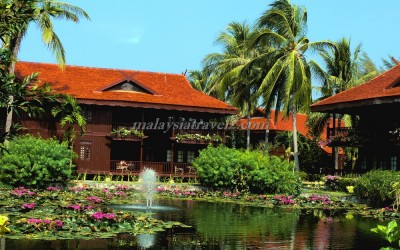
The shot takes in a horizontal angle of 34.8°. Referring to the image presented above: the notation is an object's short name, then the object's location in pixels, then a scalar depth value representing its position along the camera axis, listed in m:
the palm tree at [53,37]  34.34
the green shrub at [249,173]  31.52
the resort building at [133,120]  38.34
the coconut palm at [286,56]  38.34
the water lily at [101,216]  15.22
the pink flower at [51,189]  28.91
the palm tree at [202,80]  54.98
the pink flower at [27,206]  17.53
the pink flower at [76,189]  29.98
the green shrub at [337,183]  32.59
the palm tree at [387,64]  50.35
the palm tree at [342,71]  45.53
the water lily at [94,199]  22.95
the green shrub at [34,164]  29.39
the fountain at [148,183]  26.17
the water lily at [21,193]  24.02
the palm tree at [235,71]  45.69
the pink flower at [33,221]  14.05
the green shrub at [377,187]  26.25
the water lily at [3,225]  12.30
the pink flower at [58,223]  14.35
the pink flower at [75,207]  17.09
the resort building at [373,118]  33.50
